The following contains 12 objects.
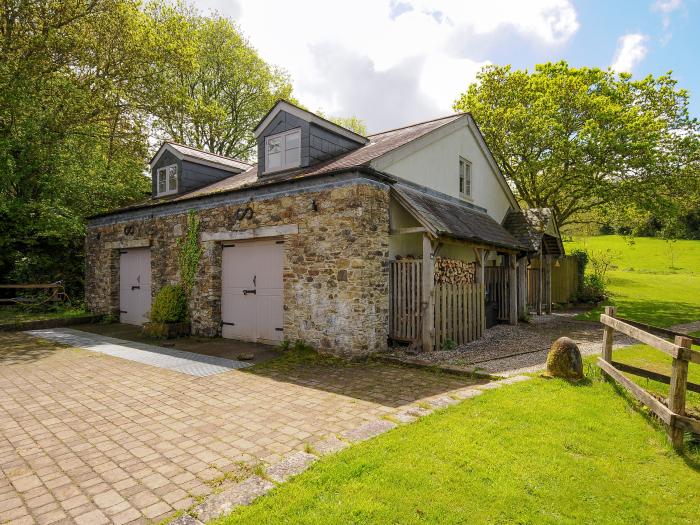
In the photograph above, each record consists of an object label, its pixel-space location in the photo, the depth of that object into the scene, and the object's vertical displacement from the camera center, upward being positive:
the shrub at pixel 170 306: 11.16 -1.13
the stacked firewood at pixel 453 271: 9.66 -0.17
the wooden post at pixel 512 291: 13.10 -0.91
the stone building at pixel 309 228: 8.34 +0.99
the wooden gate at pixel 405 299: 8.77 -0.77
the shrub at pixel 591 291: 19.14 -1.37
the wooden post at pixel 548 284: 16.89 -0.89
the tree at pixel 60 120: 15.72 +6.48
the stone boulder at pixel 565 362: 6.32 -1.61
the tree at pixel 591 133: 16.98 +6.05
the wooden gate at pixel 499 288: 13.29 -0.82
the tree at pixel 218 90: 23.38 +12.45
